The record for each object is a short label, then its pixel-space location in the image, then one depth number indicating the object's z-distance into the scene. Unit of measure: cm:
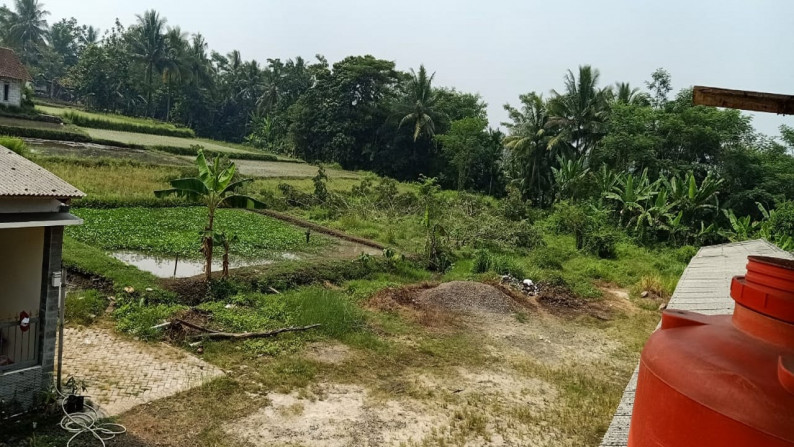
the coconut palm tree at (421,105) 3544
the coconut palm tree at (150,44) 4209
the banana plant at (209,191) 1005
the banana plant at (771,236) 1664
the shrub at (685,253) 1778
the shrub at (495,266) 1438
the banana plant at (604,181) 2226
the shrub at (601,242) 1792
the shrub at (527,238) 1858
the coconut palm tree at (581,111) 2662
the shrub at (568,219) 1922
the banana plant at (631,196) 2038
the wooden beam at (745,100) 186
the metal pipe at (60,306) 591
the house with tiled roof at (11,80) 2984
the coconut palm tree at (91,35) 7206
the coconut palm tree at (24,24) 4875
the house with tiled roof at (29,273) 545
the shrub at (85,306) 838
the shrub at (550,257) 1614
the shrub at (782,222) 1786
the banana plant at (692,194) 1934
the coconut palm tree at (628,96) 2781
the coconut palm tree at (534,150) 2805
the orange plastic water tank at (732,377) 152
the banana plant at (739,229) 1839
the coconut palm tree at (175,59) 4325
